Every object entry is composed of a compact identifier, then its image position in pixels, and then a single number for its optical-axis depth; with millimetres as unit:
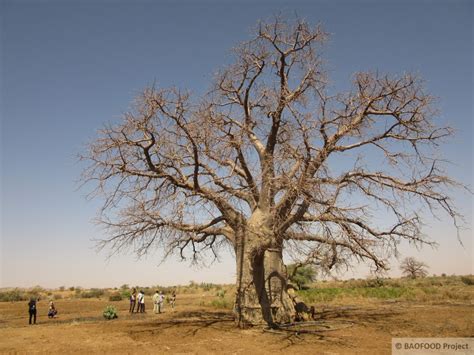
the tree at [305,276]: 34469
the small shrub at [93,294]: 33778
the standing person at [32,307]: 15047
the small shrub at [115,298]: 29159
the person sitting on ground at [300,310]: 12625
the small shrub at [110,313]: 15422
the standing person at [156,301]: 17953
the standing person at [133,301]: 18514
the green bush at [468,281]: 32219
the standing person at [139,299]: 18406
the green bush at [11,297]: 30973
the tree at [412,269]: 49375
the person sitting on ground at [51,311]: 17250
